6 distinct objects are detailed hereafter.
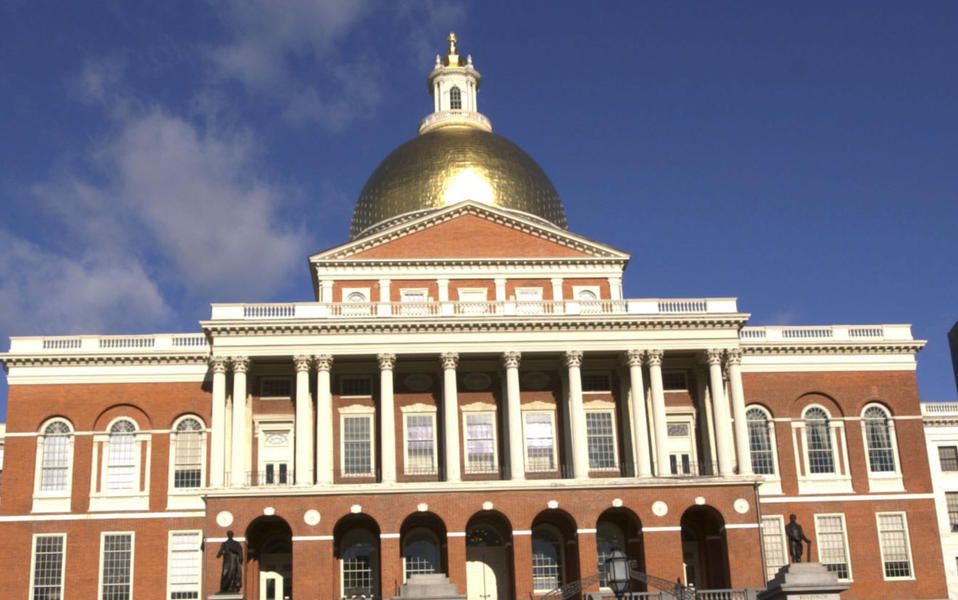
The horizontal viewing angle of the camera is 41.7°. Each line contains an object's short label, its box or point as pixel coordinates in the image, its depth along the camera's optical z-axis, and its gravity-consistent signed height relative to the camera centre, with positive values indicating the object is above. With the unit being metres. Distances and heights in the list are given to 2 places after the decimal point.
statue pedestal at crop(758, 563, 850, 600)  31.02 -0.10
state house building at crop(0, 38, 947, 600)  52.69 +6.82
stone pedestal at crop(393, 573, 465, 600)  31.97 +0.19
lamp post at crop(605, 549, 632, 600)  27.09 +0.33
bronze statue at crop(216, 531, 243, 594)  44.97 +1.36
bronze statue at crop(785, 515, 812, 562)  39.31 +1.34
